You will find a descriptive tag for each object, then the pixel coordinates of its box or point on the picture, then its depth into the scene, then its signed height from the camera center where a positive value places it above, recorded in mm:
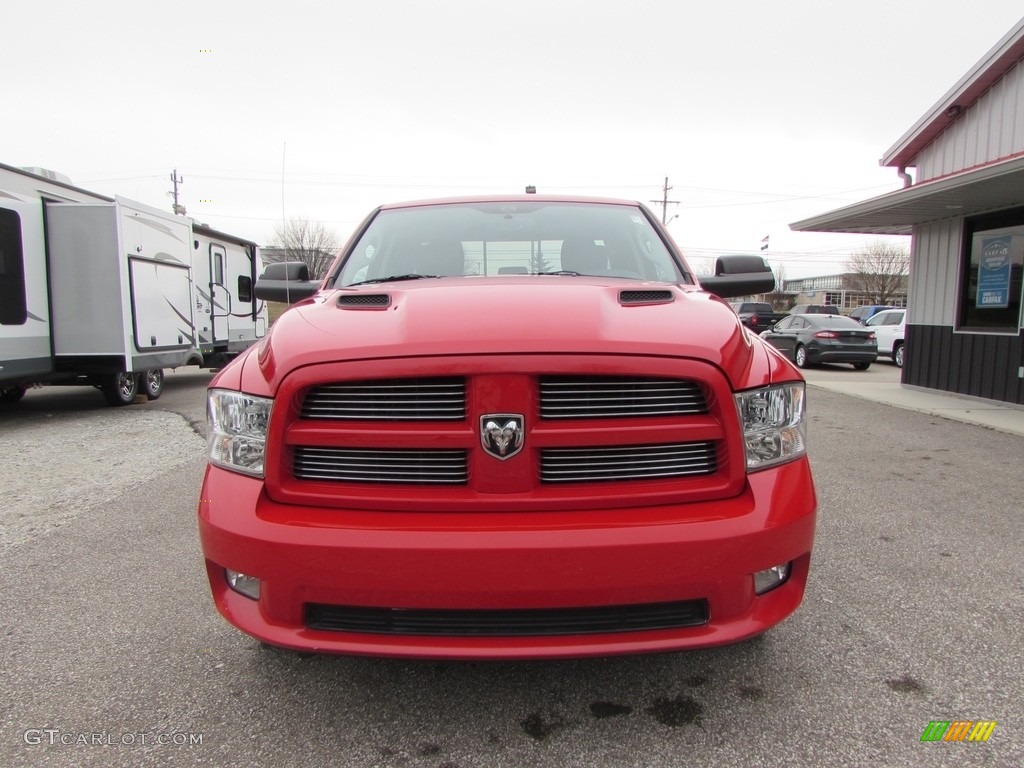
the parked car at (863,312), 28838 -69
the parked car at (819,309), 27288 +53
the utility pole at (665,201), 54469 +9300
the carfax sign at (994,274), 9055 +548
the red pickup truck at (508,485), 1684 -509
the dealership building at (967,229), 8828 +1256
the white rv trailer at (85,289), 7414 +182
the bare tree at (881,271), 55188 +3468
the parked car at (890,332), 17312 -594
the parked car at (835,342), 15555 -772
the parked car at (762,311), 28703 -72
